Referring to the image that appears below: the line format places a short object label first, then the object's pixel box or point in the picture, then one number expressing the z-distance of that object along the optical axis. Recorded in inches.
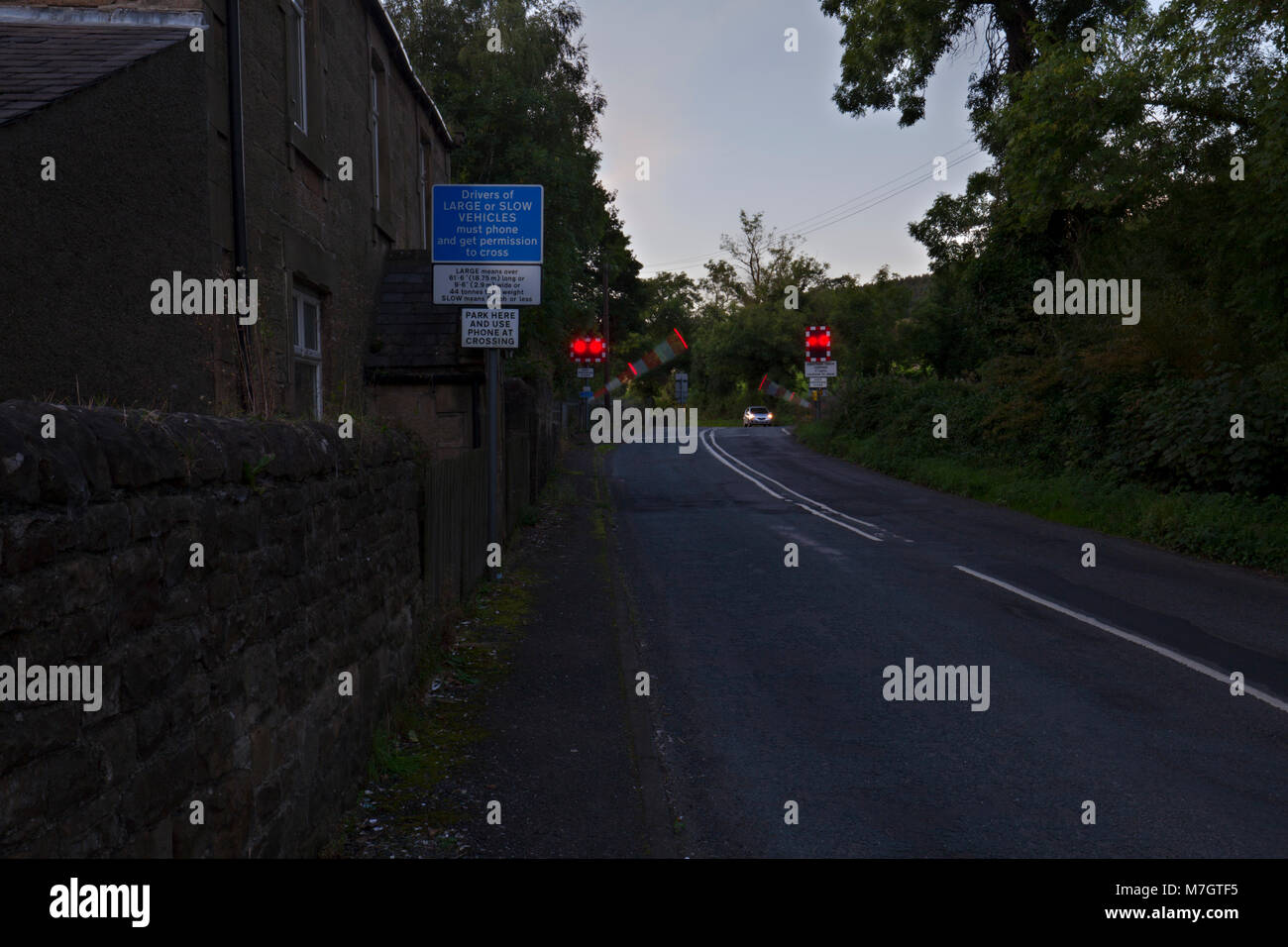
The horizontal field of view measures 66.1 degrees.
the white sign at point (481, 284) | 451.5
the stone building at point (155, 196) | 279.3
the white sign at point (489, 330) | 447.2
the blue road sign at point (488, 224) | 446.9
